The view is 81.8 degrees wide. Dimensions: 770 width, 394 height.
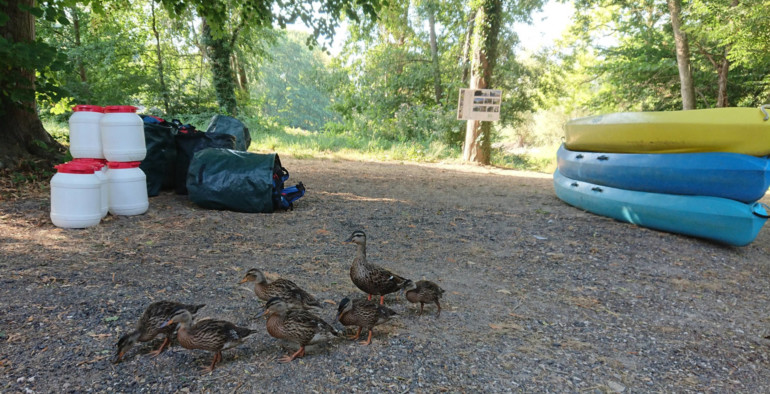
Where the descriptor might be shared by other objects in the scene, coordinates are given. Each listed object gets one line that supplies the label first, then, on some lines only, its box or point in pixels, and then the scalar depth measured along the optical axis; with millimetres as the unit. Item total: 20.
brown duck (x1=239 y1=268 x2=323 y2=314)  3211
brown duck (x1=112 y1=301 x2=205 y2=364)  2578
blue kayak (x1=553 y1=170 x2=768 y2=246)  5418
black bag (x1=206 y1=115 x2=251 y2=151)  9000
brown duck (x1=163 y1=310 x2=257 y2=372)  2562
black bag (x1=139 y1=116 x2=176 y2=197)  6465
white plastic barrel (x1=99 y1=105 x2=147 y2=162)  5336
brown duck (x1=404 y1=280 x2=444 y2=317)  3412
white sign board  13914
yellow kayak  5441
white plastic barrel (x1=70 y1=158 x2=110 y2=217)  5078
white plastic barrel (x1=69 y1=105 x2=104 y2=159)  5273
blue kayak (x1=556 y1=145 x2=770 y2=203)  5359
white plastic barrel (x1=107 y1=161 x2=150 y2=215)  5402
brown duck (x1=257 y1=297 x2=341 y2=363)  2717
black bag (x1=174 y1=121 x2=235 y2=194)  6910
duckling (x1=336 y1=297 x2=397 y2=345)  2947
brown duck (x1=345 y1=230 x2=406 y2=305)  3594
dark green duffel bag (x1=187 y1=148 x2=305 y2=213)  6125
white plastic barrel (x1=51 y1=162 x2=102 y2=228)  4793
